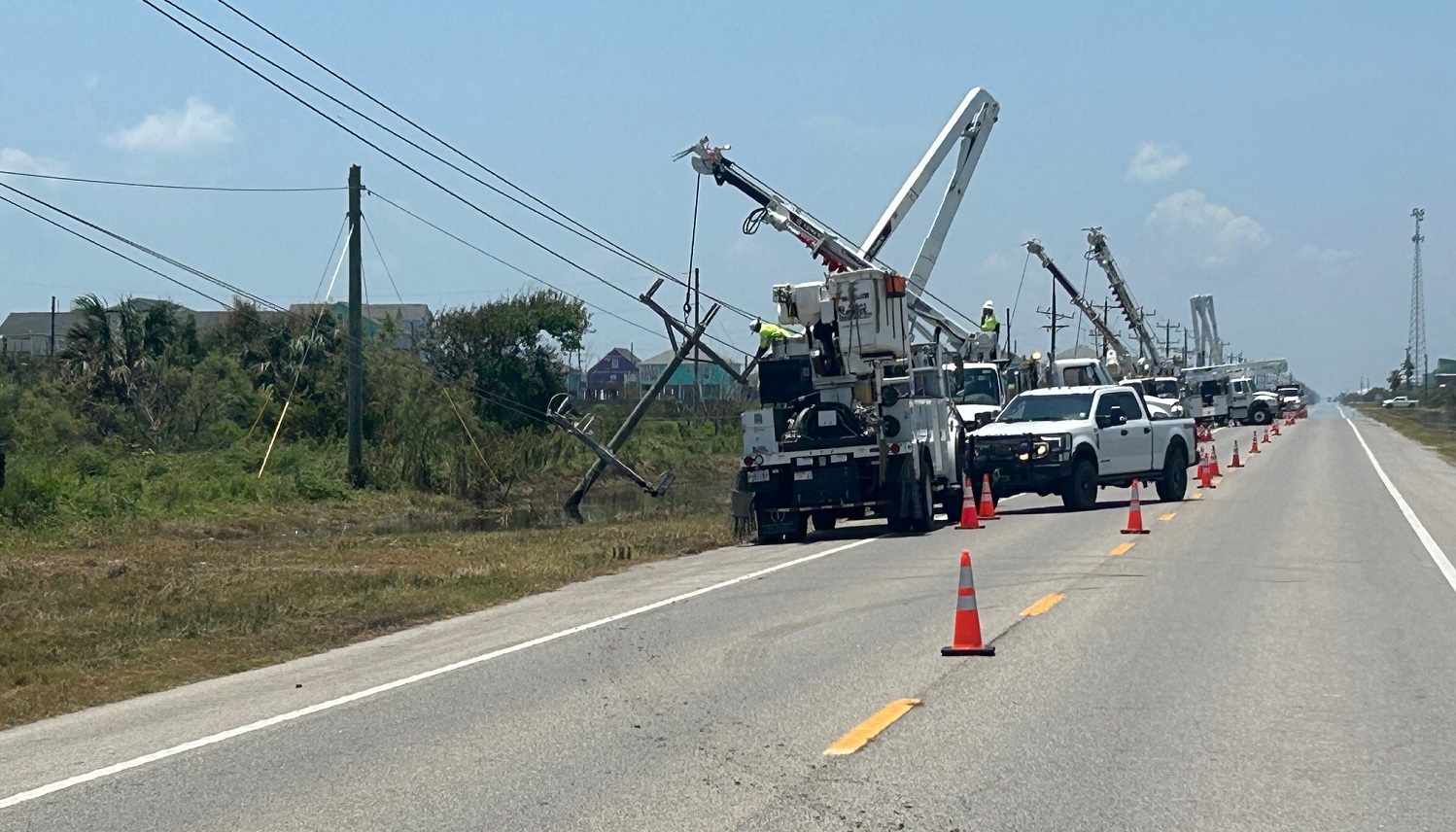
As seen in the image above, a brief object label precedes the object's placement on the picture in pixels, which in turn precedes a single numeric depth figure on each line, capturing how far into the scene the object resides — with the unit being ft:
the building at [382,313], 191.97
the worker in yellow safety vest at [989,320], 121.90
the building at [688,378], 234.23
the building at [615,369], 477.53
